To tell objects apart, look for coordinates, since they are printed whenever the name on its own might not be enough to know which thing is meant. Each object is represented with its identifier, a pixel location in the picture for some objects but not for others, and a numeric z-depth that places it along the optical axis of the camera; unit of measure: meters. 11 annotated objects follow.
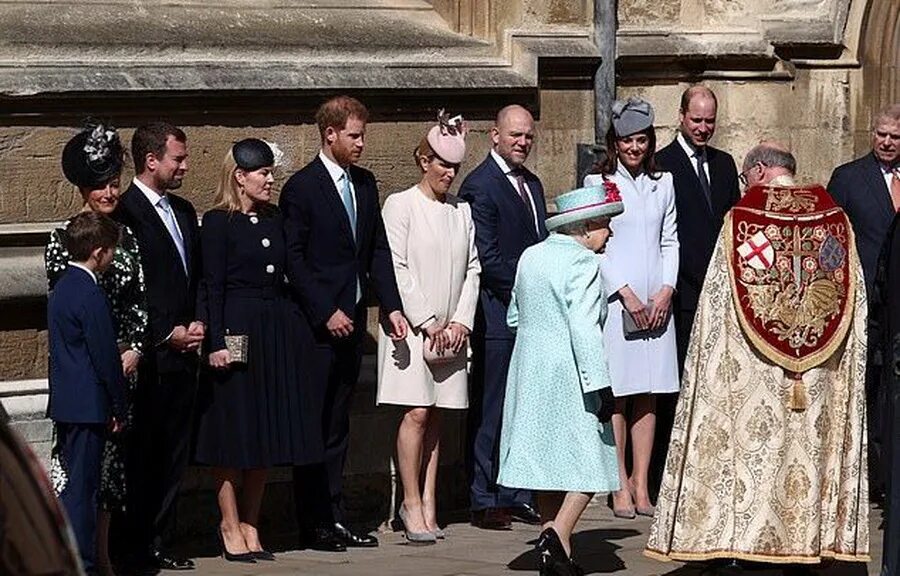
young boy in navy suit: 13.98
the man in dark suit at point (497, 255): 18.50
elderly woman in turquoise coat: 14.84
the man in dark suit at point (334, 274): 16.91
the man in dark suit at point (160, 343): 15.66
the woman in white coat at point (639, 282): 18.92
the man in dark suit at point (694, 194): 19.80
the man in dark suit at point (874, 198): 20.37
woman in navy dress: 16.23
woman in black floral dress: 14.77
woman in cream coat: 17.64
